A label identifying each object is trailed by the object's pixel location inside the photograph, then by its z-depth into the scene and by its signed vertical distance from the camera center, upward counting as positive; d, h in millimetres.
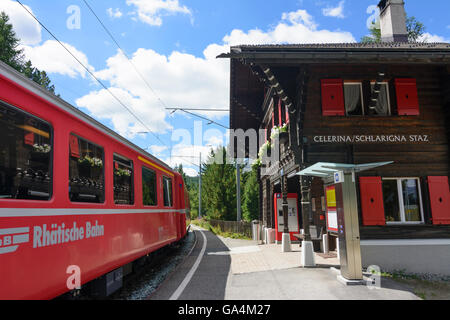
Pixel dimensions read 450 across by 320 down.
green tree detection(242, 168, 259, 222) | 34750 -363
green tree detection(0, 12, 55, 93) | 32831 +16621
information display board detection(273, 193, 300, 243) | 14625 -740
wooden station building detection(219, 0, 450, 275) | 9211 +1982
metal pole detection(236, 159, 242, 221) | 18094 +102
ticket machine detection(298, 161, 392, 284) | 6801 -502
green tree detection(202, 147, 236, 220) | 29453 +841
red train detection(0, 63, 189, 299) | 3293 +128
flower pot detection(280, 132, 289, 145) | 11264 +2089
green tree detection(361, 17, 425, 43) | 31609 +15555
